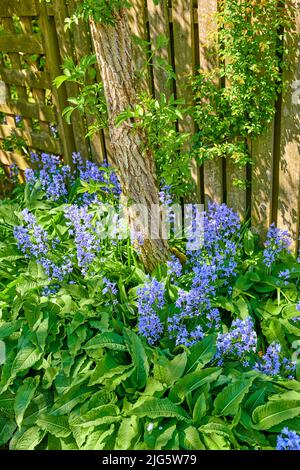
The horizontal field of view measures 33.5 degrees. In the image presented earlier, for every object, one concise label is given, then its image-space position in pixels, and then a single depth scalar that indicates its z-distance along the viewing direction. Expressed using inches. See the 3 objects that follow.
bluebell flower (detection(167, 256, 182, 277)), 116.1
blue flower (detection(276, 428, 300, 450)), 80.2
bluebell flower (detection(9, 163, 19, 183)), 192.4
